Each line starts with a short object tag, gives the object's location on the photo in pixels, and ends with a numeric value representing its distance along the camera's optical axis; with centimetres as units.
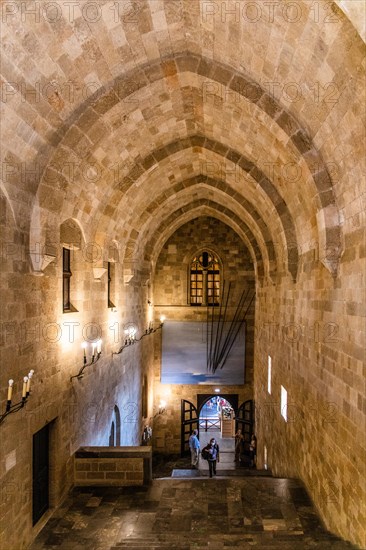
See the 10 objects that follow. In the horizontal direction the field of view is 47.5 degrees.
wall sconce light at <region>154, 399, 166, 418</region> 1509
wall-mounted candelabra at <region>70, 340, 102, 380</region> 704
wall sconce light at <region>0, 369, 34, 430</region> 450
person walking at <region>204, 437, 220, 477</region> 978
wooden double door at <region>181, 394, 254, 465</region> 1490
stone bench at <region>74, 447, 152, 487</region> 662
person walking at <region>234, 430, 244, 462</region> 1377
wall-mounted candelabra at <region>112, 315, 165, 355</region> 990
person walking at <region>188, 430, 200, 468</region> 1320
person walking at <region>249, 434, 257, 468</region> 1273
